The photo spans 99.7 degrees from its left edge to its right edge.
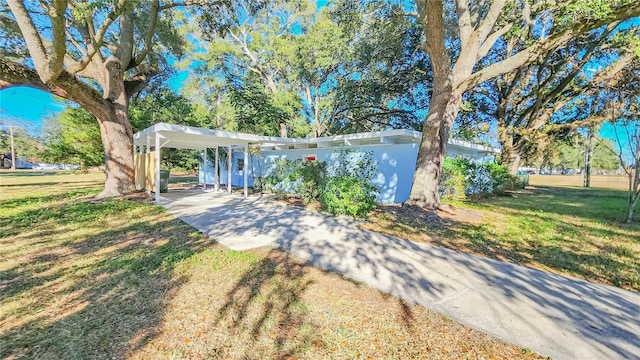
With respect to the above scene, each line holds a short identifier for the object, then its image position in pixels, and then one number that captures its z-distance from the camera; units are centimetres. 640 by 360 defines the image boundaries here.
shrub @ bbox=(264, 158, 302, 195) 940
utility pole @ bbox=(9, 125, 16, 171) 4204
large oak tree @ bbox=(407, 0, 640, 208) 640
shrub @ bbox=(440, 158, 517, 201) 977
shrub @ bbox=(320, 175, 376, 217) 679
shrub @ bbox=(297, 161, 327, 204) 875
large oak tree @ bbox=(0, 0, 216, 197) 712
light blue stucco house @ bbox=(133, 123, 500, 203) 859
